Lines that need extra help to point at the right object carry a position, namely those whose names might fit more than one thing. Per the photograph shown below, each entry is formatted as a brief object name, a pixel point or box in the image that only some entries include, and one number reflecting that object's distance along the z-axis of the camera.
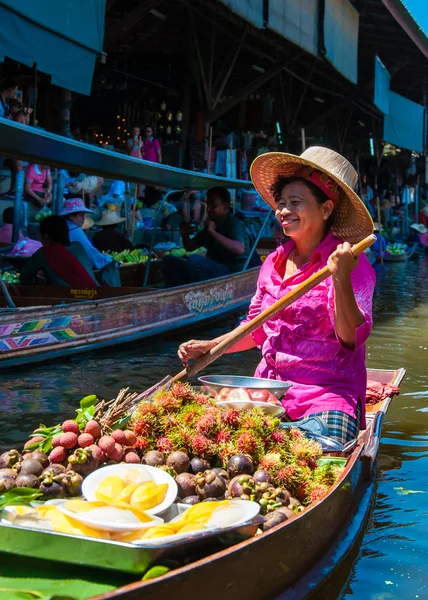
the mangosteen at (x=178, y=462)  2.70
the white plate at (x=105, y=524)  2.05
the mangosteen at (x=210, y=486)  2.57
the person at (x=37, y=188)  10.66
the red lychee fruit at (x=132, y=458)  2.69
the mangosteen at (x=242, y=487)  2.54
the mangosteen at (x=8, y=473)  2.54
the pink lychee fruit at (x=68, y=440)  2.65
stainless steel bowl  3.22
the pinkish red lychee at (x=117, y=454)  2.68
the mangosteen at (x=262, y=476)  2.64
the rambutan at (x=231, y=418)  2.86
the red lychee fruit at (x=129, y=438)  2.77
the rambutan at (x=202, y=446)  2.78
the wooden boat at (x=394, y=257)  18.55
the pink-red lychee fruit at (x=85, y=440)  2.66
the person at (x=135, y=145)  12.55
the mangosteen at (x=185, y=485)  2.59
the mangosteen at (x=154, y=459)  2.70
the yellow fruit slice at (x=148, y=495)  2.31
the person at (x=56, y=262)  7.26
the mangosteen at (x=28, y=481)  2.49
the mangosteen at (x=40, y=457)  2.65
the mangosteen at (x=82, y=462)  2.58
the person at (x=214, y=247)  8.38
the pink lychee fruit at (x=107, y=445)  2.66
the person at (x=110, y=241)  10.43
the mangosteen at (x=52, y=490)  2.44
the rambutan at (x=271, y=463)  2.73
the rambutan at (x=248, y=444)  2.78
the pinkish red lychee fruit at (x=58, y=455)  2.63
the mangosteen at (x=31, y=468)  2.55
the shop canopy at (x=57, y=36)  6.29
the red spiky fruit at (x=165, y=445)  2.81
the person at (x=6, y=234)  9.34
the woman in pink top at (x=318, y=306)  3.25
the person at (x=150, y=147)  13.34
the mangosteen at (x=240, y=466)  2.68
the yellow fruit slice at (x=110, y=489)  2.32
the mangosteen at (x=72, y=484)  2.50
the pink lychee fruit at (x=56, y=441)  2.67
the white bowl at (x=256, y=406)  3.02
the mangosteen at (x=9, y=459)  2.69
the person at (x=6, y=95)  8.97
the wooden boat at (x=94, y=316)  5.95
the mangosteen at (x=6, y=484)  2.48
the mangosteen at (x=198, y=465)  2.73
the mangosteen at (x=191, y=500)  2.54
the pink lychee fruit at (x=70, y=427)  2.72
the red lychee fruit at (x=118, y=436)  2.74
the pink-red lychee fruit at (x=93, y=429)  2.73
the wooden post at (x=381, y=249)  17.21
